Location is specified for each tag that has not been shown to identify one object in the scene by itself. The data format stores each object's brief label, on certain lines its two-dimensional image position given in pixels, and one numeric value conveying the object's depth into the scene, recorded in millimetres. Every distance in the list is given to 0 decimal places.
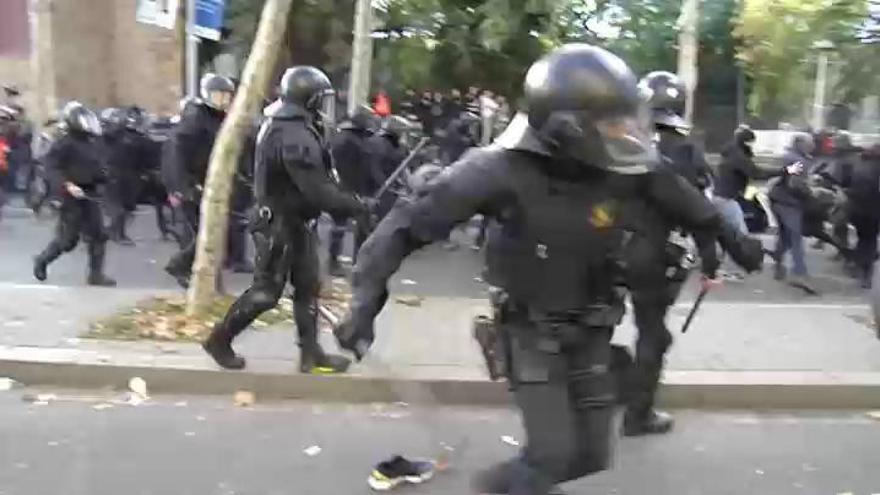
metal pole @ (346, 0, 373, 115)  16234
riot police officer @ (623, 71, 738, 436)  5402
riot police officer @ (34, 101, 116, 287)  9773
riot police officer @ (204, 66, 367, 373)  6137
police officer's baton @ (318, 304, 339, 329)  6777
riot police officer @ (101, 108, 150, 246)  13086
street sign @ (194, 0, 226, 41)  13781
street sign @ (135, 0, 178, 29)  12883
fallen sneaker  5109
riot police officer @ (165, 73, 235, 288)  9344
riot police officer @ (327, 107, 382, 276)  11297
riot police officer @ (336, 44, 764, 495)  3631
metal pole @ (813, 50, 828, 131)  26336
